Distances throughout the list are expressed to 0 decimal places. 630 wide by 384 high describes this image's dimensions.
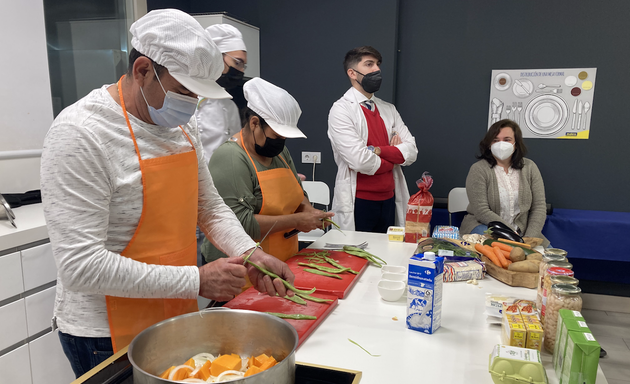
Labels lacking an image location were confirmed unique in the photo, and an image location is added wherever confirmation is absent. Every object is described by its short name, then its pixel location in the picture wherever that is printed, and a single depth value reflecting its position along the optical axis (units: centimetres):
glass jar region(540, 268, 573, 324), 121
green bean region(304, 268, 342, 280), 173
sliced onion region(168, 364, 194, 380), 95
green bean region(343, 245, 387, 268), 195
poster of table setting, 403
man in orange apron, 107
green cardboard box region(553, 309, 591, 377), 98
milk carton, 125
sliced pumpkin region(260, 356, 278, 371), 95
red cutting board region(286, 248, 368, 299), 160
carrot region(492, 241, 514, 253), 182
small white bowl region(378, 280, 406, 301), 152
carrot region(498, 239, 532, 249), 194
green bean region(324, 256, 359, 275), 179
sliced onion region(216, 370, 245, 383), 95
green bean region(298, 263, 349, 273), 177
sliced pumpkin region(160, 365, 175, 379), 98
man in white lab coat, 325
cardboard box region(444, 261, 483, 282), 175
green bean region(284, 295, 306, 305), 144
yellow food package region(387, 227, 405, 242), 234
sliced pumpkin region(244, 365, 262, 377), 92
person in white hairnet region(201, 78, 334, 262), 185
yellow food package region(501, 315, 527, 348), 114
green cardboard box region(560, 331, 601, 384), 90
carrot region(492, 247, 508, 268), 175
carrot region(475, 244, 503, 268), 178
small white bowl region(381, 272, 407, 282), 162
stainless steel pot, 100
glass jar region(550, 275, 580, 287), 117
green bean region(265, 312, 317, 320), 134
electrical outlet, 461
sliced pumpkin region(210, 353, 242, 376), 97
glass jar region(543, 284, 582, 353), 113
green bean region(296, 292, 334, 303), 147
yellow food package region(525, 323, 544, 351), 113
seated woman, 337
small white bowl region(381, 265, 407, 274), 165
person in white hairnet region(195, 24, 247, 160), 290
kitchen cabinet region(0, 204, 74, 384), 207
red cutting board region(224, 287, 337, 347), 133
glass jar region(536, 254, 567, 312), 127
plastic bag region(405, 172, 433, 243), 225
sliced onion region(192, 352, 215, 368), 105
